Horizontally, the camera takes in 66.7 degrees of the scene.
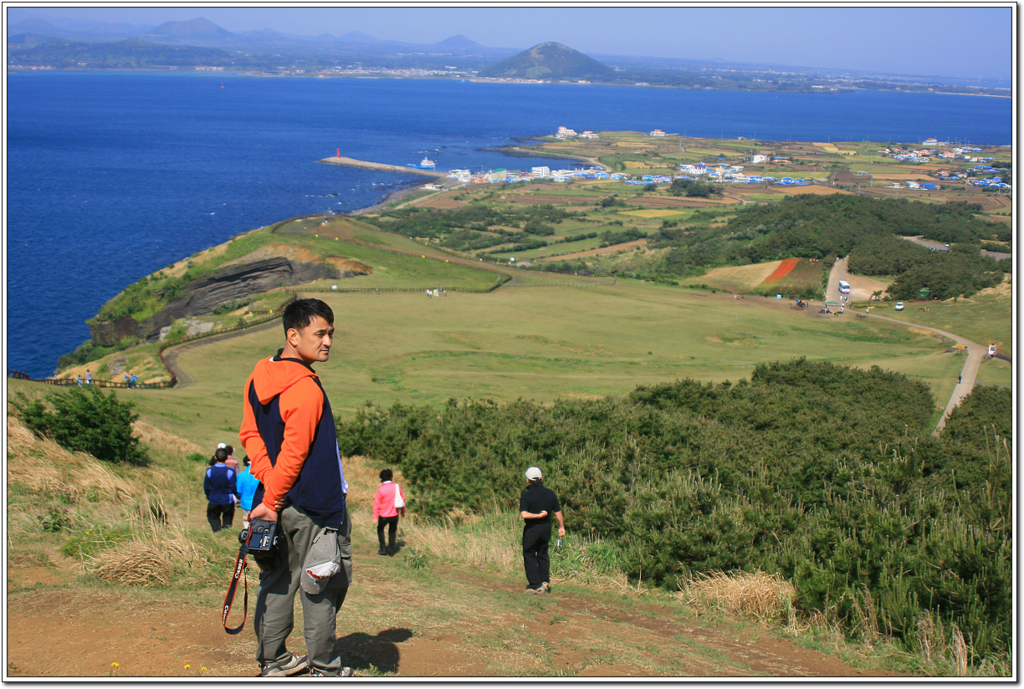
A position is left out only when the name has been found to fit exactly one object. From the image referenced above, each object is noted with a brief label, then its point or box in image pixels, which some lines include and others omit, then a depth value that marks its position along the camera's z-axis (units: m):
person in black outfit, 7.67
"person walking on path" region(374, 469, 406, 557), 9.38
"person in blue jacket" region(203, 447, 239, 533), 9.78
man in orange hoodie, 4.21
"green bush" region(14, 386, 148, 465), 10.73
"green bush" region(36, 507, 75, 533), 7.40
